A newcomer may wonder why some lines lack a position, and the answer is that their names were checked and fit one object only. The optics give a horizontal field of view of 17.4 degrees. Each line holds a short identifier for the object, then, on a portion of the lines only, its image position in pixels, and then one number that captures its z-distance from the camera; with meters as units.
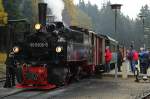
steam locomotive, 20.08
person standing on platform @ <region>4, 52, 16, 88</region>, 20.64
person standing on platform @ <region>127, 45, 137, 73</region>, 30.55
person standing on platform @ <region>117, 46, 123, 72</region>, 33.50
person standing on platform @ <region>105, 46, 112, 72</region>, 32.53
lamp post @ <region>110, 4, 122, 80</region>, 25.53
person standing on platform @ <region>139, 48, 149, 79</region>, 29.23
